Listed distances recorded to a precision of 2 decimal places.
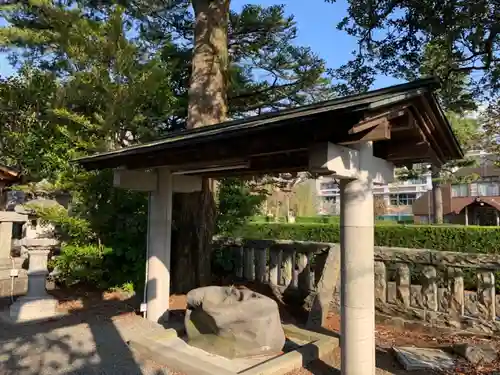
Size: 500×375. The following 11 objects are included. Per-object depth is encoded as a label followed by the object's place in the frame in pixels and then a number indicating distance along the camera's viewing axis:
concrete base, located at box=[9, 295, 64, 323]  5.76
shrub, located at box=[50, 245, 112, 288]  6.95
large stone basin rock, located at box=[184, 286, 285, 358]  4.09
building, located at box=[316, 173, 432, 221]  56.47
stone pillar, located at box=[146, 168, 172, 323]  5.51
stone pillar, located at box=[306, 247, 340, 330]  5.29
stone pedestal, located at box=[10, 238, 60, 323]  5.86
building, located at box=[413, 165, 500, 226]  33.88
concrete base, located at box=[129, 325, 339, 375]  3.75
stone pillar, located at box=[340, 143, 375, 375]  3.40
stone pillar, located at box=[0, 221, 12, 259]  7.48
